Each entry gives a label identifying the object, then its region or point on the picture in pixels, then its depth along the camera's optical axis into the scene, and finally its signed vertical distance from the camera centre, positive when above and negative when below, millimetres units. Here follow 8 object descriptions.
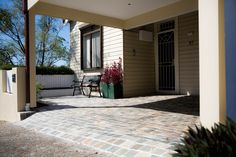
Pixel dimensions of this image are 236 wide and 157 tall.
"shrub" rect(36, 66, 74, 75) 8410 +349
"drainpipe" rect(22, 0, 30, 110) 4832 +746
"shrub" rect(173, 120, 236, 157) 1253 -471
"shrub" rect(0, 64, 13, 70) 6058 +363
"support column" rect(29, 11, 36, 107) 4933 +549
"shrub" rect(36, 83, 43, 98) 6190 -376
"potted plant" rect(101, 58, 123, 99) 6459 -139
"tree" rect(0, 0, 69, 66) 11860 +2630
